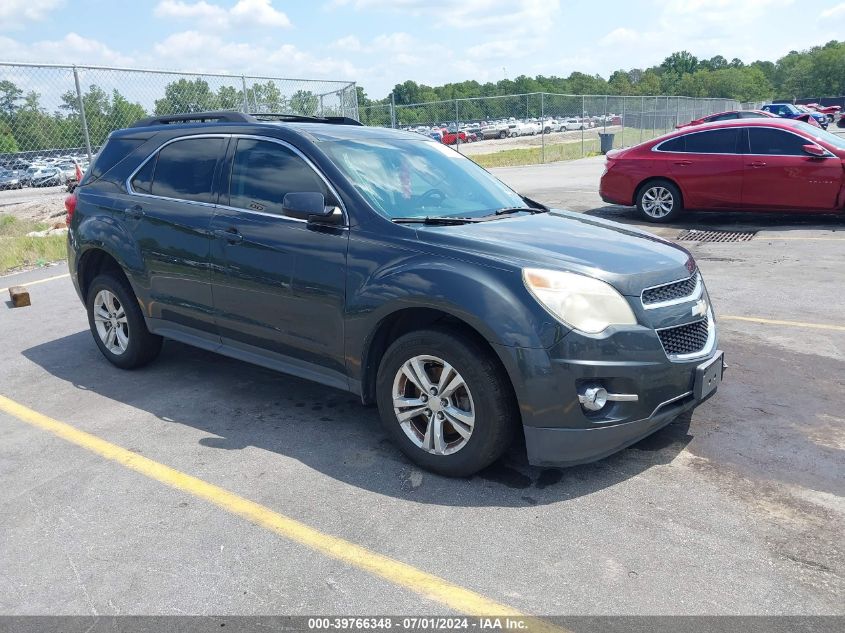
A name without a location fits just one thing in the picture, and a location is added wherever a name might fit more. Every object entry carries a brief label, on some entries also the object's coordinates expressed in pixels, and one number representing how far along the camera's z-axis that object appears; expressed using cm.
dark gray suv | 348
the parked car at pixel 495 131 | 4718
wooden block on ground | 791
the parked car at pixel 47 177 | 1434
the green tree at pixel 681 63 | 16538
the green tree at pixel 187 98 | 1359
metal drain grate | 1045
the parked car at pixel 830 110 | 5205
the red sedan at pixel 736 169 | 1060
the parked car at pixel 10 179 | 1312
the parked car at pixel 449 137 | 3163
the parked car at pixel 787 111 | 3781
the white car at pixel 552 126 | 3933
